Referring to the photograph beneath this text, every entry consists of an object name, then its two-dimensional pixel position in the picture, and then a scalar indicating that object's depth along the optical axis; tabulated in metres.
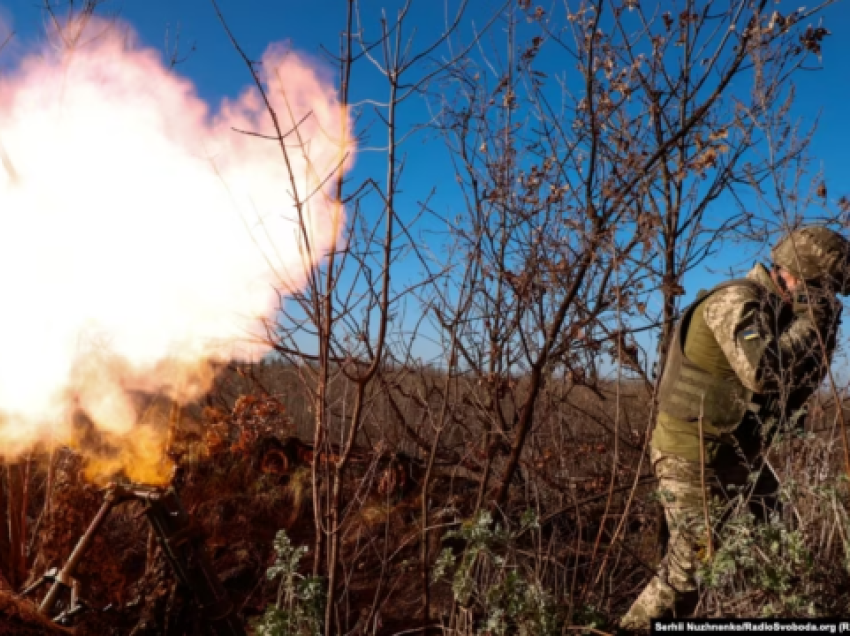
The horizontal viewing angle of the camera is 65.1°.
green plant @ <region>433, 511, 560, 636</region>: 2.51
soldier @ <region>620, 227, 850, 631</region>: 3.09
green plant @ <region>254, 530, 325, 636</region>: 2.60
